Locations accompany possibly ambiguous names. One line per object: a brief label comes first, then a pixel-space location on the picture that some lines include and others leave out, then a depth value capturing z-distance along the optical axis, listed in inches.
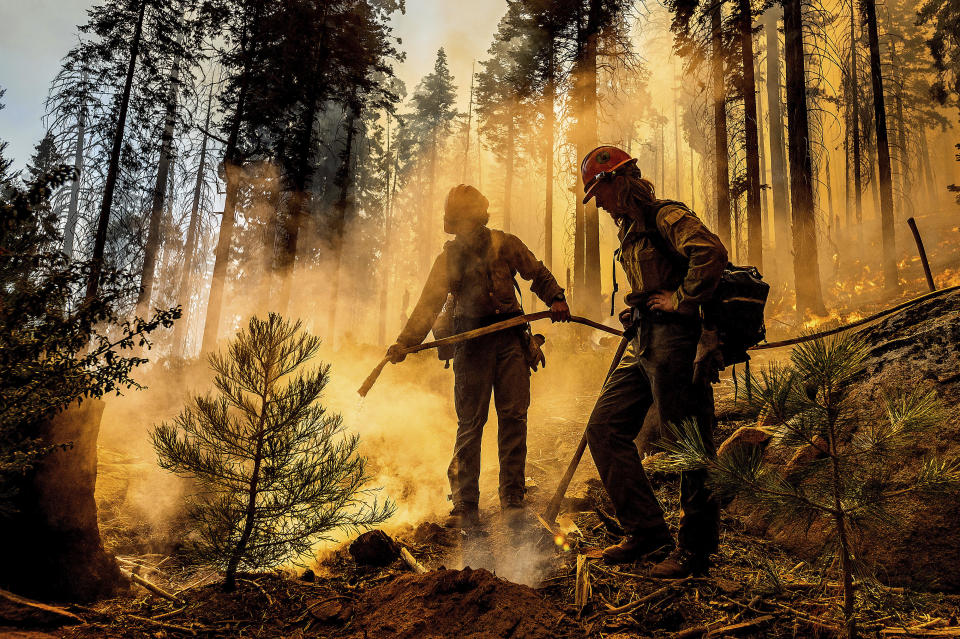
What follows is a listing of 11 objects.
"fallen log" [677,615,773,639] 78.9
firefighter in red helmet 101.3
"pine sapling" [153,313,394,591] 108.6
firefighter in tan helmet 158.1
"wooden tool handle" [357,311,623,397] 151.0
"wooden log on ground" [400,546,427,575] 121.1
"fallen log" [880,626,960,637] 74.1
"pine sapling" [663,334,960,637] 66.9
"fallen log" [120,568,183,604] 101.2
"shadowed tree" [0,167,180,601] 100.2
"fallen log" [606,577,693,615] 90.4
